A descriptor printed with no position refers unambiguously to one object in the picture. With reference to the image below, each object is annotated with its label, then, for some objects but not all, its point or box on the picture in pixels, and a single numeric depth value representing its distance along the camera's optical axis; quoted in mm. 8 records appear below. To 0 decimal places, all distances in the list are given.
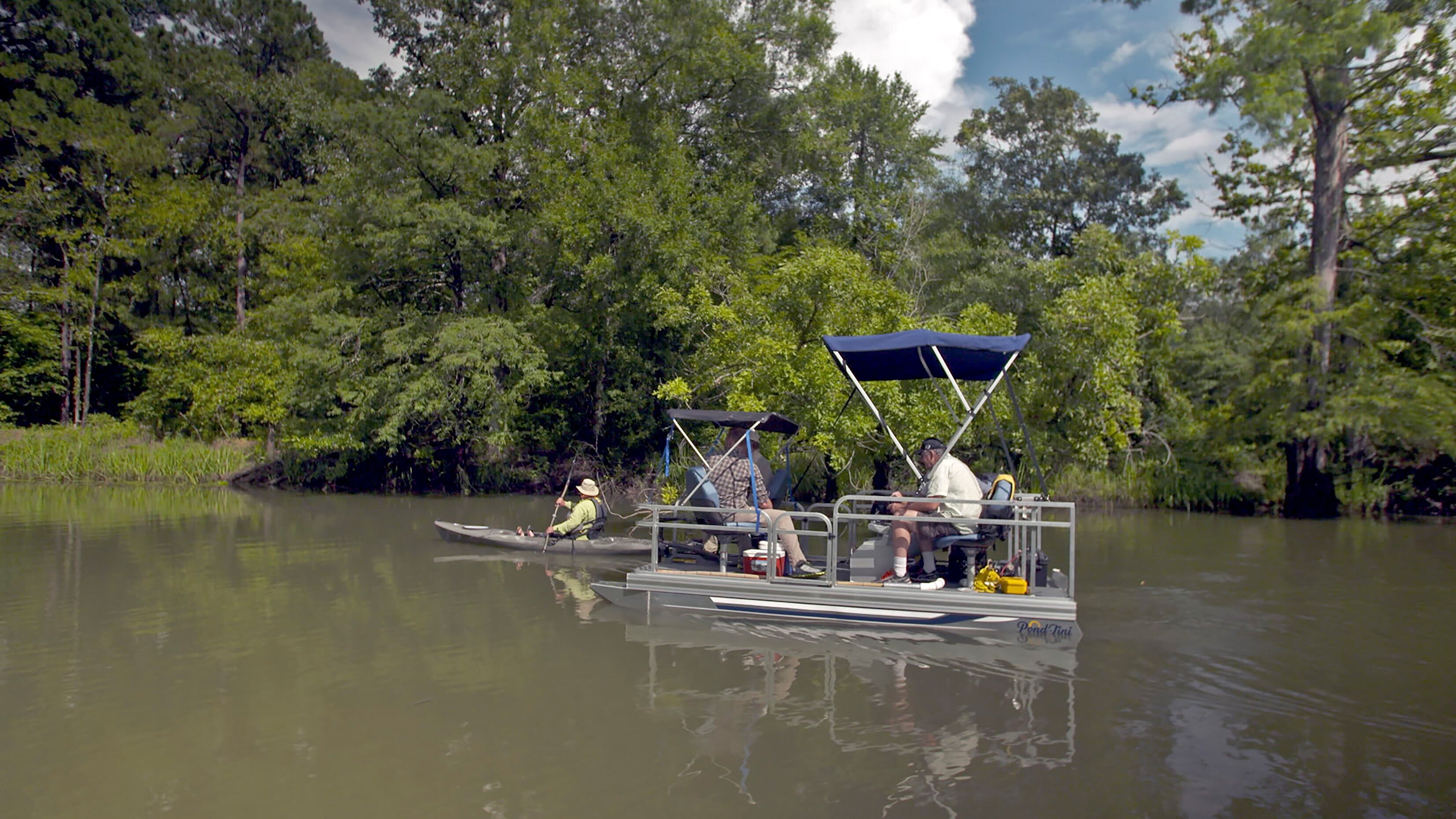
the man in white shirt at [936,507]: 9203
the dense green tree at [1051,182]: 30531
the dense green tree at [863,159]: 29391
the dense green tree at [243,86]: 34031
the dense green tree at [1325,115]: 19531
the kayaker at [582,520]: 13953
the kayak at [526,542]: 13602
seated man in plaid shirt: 10188
